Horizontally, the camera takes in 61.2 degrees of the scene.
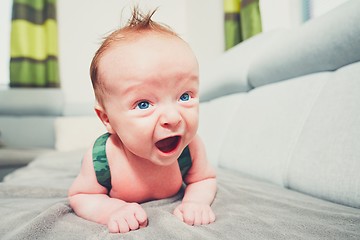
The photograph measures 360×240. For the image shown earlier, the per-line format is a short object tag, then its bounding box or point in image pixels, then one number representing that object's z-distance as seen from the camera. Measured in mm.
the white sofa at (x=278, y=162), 621
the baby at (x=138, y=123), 634
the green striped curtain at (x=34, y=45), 3057
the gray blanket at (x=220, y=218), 583
